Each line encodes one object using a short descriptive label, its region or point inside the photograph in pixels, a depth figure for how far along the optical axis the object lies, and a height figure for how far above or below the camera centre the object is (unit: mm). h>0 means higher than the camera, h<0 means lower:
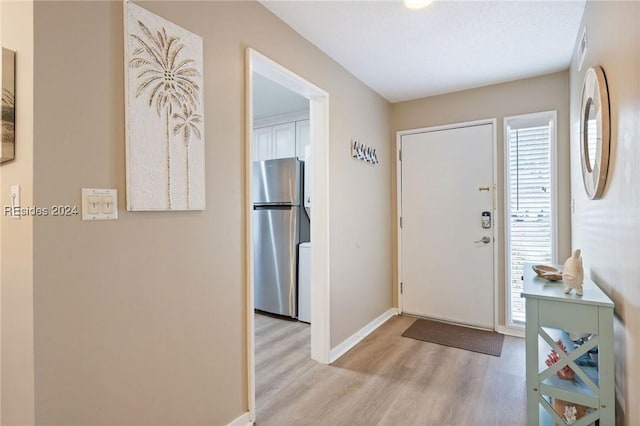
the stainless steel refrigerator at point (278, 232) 3680 -204
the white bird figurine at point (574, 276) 1548 -300
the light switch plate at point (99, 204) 1193 +41
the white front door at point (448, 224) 3287 -125
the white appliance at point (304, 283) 3566 -756
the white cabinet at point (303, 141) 3770 +866
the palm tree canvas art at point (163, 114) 1324 +434
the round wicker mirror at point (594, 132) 1493 +405
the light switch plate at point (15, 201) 1139 +48
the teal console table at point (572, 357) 1398 -646
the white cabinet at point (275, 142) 4051 +913
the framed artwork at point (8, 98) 1135 +403
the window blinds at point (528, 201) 3074 +108
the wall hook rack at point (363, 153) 3014 +584
